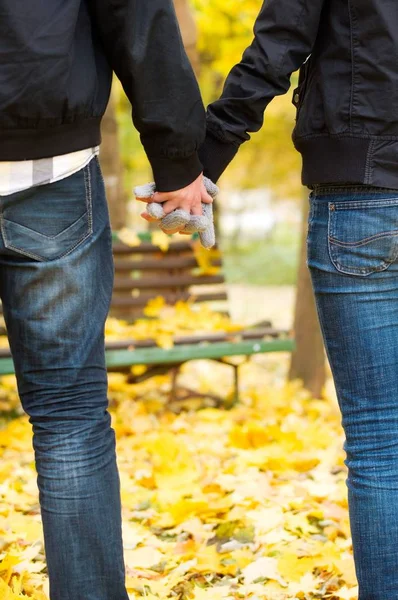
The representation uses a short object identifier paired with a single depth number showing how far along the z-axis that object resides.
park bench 10.22
